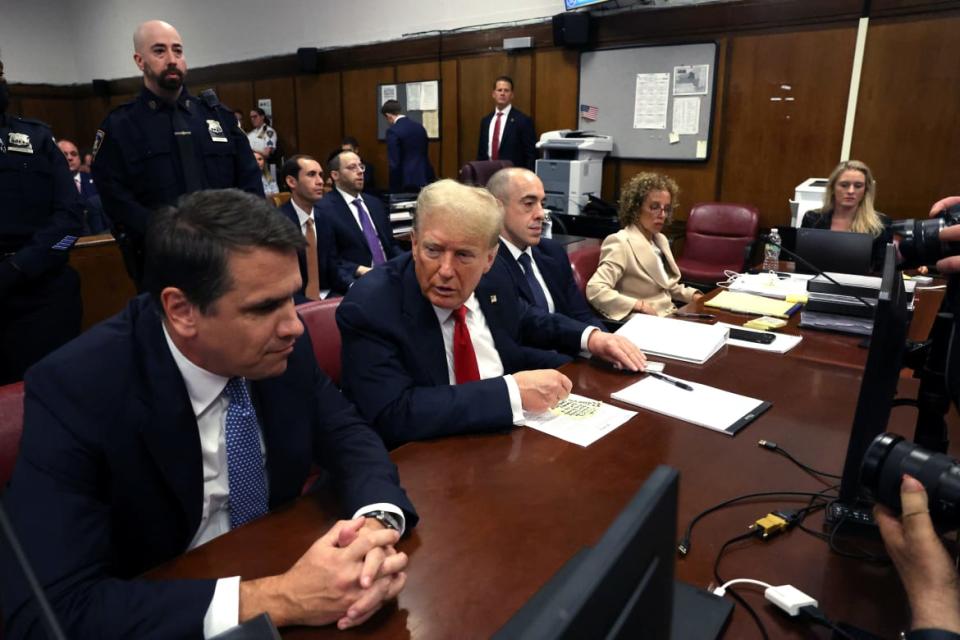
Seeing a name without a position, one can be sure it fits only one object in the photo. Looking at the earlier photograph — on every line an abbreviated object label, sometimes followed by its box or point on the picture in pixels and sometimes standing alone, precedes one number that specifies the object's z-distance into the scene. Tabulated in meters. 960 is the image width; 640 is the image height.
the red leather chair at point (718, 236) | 4.81
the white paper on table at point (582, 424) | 1.39
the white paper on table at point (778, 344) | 2.02
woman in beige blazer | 2.95
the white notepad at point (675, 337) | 1.91
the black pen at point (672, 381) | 1.67
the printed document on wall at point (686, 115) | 5.30
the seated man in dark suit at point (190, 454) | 0.86
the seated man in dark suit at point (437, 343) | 1.42
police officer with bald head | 2.84
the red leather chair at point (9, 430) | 1.13
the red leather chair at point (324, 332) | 1.77
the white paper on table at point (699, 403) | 1.47
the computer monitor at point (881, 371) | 0.91
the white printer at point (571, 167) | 5.51
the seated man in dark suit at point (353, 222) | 3.72
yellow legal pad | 2.48
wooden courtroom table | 0.90
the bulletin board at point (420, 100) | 7.02
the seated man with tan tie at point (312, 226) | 3.63
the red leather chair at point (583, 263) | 3.02
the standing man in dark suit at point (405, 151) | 6.38
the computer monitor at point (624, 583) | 0.36
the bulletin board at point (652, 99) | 5.25
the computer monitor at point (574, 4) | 5.48
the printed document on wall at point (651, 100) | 5.42
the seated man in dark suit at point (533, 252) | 2.60
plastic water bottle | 3.30
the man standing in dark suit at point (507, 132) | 6.16
